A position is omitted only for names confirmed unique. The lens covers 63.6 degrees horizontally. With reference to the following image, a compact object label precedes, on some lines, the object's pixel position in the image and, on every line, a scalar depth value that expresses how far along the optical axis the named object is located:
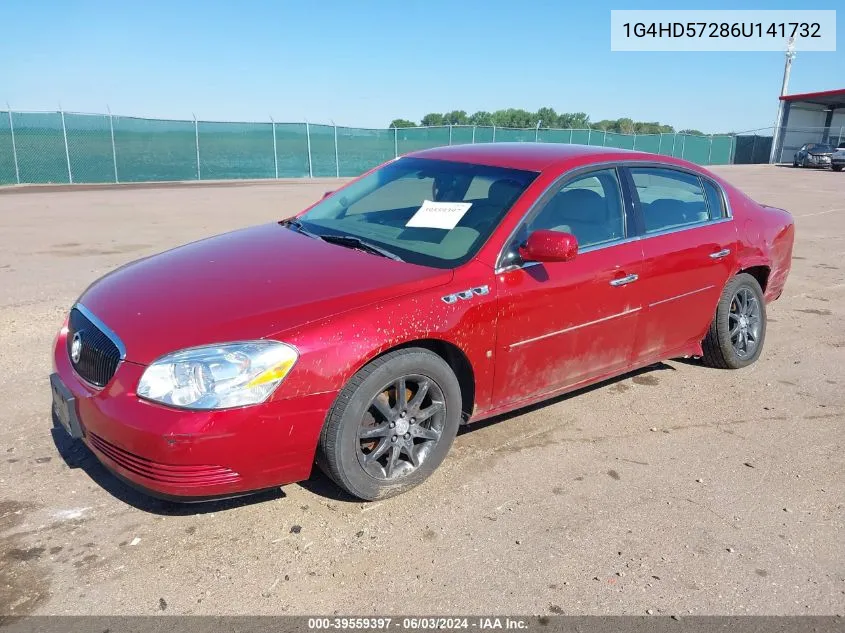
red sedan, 2.72
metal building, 49.44
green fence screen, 21.44
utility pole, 49.78
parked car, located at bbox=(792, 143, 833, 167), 37.34
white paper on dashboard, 3.72
